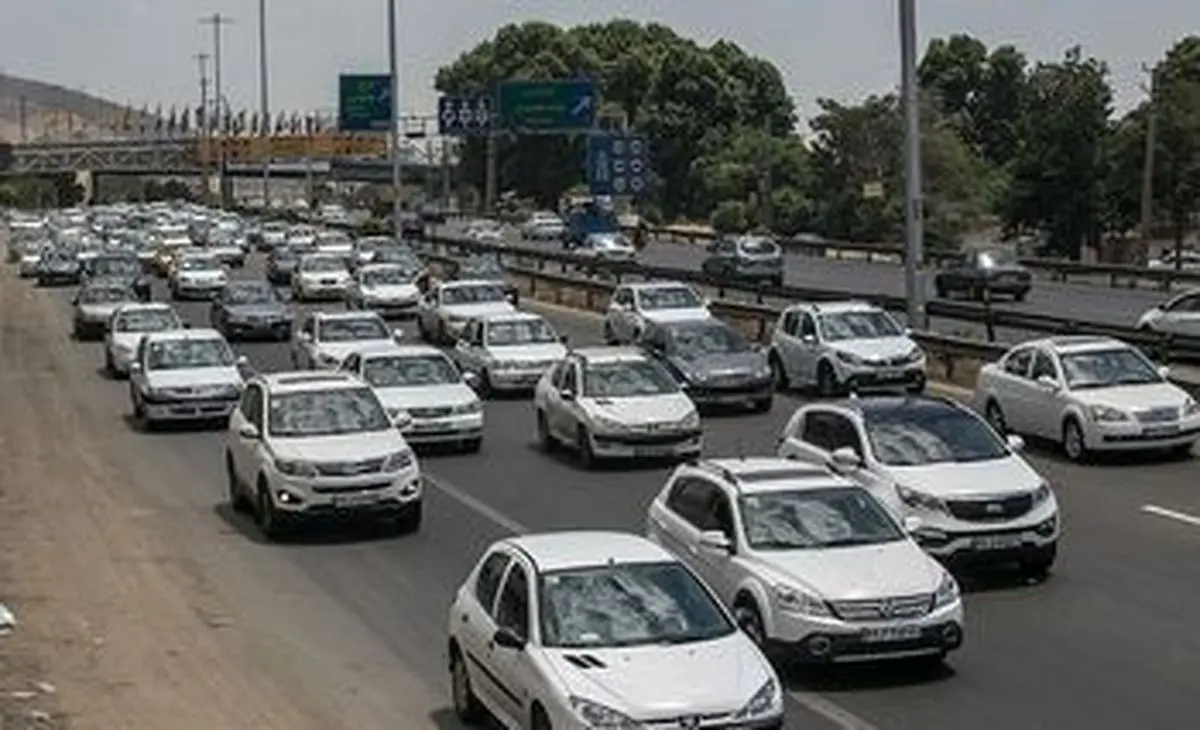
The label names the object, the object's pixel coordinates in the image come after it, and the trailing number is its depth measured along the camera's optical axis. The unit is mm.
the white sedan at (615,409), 27719
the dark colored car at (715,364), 33469
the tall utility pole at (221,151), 164875
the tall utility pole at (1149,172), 73875
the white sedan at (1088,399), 26516
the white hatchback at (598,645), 11664
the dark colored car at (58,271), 78938
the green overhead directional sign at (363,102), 81125
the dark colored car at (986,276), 59031
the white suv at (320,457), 22281
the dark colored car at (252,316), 51031
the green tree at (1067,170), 86438
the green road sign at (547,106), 80312
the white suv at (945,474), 18094
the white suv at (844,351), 34656
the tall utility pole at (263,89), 107494
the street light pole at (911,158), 37656
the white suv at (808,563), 14602
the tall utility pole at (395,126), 69875
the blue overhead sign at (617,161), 71375
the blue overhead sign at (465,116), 82250
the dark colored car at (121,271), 59750
